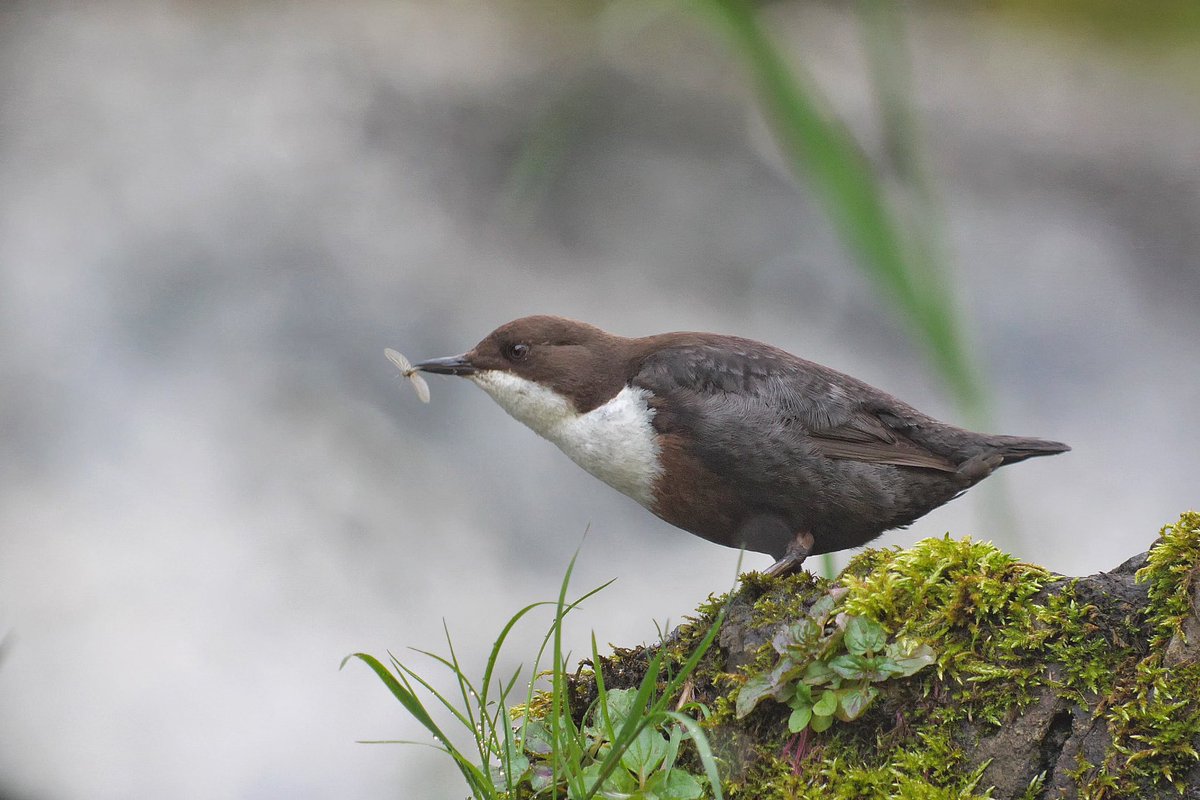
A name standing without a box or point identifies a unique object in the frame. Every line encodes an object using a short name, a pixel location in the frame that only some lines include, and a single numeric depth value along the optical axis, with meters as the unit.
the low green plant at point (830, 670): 4.07
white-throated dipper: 6.04
